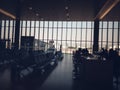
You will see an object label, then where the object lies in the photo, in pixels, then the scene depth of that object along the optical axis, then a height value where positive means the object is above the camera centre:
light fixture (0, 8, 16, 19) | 9.52 +3.21
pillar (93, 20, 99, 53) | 11.25 +1.06
